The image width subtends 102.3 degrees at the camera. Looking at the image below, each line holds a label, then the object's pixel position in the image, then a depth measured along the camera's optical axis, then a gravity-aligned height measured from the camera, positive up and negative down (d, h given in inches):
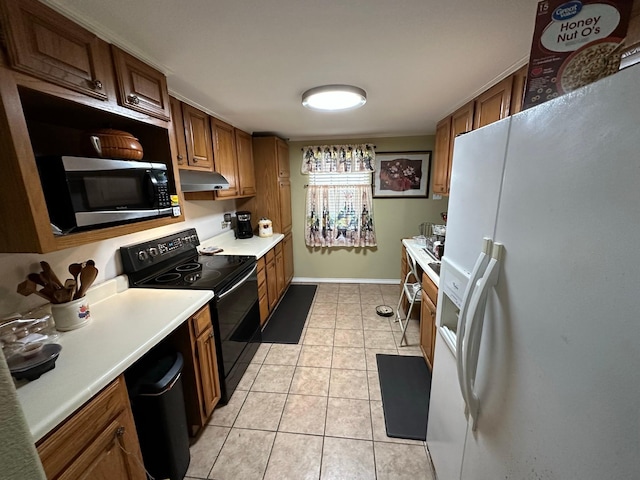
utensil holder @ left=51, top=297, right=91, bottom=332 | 46.4 -21.6
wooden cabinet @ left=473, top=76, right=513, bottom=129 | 63.0 +21.6
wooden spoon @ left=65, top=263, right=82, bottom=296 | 49.3 -14.7
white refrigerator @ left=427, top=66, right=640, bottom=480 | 17.3 -9.4
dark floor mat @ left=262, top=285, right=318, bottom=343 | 105.3 -58.4
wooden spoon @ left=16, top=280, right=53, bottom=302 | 43.2 -15.5
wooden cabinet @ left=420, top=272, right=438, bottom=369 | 76.1 -40.9
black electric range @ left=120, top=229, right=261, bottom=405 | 67.7 -24.0
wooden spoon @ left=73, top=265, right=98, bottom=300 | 49.0 -16.0
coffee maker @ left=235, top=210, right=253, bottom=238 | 128.8 -17.4
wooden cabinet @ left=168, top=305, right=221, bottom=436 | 57.2 -40.3
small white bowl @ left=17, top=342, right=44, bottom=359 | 36.9 -22.2
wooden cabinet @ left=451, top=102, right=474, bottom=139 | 80.9 +22.0
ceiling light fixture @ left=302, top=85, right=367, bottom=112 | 67.9 +24.8
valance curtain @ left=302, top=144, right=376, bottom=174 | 140.4 +16.3
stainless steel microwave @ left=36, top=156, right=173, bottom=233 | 41.6 +0.5
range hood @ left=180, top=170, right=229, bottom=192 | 73.0 +3.2
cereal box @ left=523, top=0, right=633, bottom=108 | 23.5 +13.5
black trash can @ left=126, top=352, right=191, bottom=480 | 47.6 -41.7
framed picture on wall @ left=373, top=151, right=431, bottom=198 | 140.3 +7.0
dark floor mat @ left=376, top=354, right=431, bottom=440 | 65.0 -59.4
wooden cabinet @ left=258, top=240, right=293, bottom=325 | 106.6 -40.5
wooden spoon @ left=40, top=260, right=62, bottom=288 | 45.8 -14.2
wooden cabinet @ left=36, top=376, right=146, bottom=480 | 30.7 -32.8
